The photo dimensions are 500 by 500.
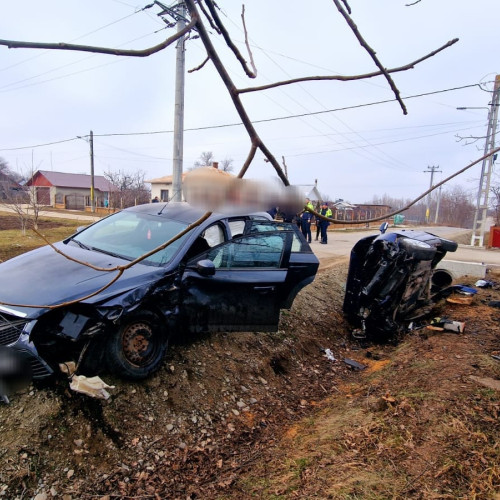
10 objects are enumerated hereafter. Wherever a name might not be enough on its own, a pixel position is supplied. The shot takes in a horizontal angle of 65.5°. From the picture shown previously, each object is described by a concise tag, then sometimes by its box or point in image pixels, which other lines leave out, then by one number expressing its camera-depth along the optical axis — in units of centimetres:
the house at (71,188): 4281
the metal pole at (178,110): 960
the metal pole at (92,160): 3503
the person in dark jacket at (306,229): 1314
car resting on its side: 577
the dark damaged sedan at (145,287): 301
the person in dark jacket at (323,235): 1562
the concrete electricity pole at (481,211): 1681
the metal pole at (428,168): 5478
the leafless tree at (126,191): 3344
